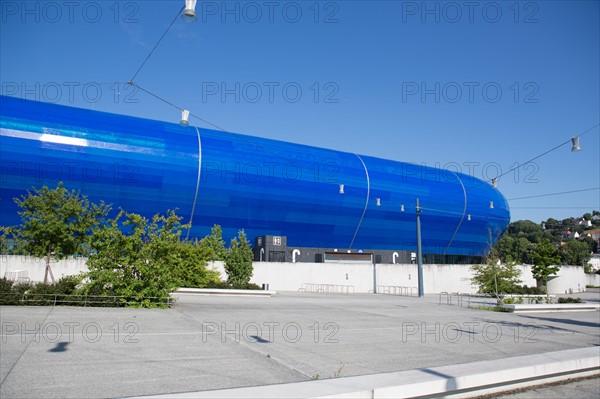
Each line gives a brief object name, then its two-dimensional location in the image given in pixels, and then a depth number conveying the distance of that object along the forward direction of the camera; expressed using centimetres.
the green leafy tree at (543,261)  4339
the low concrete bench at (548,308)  2302
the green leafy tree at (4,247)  3316
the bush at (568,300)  2922
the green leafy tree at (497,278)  2923
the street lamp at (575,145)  1835
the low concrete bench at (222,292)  2709
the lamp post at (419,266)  3419
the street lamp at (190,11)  987
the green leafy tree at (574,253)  10650
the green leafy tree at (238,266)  3397
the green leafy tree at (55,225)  2250
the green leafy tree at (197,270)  2872
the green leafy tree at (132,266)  1723
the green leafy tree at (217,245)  3738
